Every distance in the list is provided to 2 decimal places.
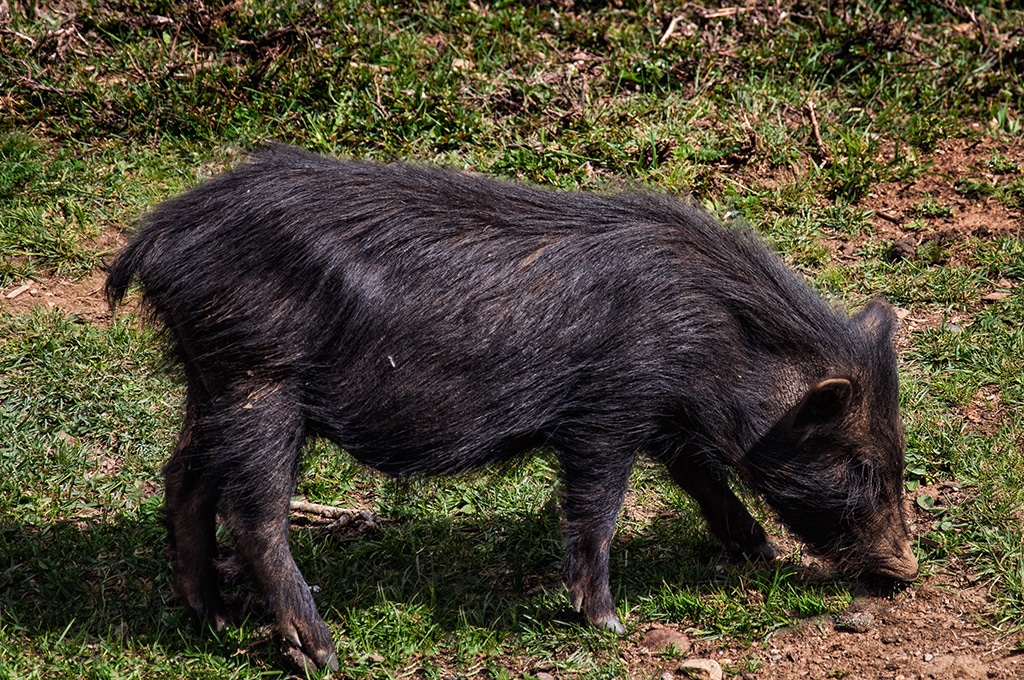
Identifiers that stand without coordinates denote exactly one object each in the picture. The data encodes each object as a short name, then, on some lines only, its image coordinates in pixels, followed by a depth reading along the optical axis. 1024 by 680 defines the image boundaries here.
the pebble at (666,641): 9.09
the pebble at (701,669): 8.80
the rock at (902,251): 13.13
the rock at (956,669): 8.62
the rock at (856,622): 9.21
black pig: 8.36
